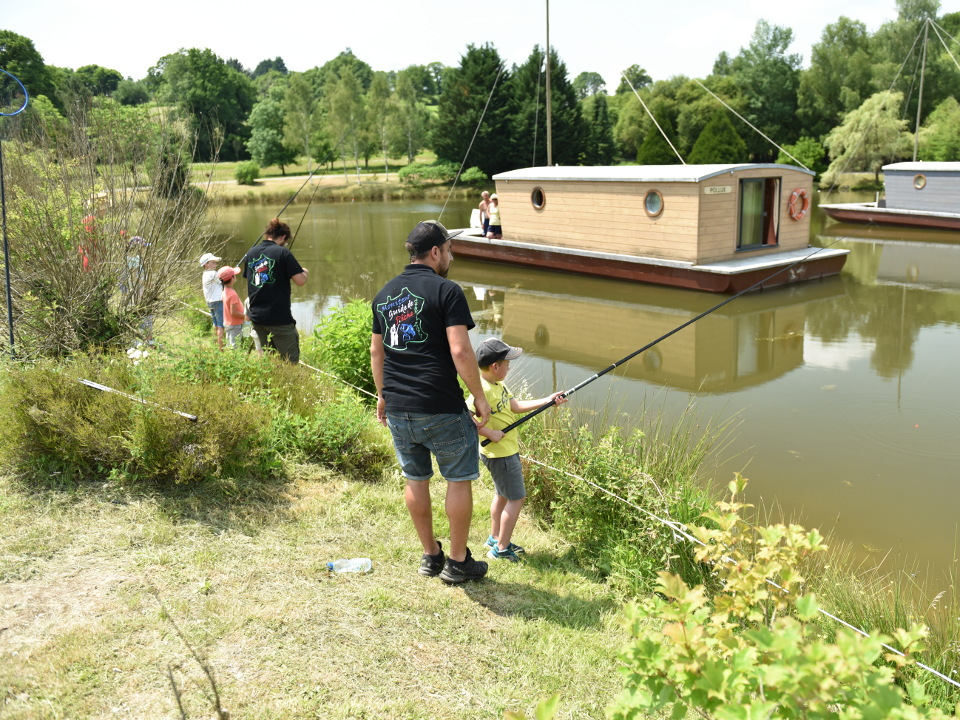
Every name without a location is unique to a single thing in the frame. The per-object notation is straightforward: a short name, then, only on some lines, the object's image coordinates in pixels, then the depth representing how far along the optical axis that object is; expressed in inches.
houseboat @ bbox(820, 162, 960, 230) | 821.4
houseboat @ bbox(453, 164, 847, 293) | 562.3
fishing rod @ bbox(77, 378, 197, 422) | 176.8
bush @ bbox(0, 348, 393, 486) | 178.1
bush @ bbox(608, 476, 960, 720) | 66.4
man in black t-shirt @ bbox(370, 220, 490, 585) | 137.6
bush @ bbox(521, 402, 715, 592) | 166.2
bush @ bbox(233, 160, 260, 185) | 1625.2
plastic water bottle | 154.6
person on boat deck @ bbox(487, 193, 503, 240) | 739.4
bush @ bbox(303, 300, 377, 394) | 287.0
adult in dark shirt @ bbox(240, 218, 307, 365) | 256.5
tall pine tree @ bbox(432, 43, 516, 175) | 1596.9
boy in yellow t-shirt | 160.7
